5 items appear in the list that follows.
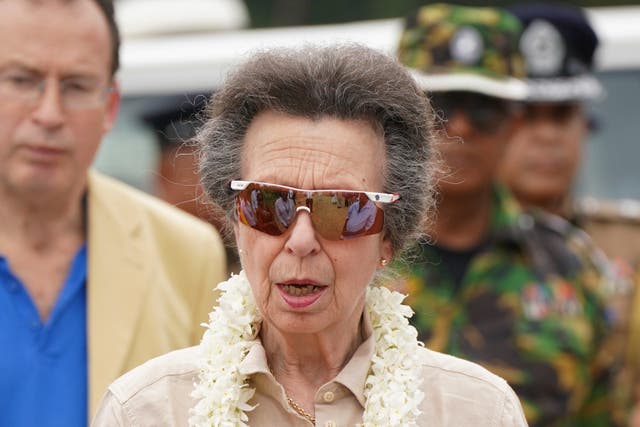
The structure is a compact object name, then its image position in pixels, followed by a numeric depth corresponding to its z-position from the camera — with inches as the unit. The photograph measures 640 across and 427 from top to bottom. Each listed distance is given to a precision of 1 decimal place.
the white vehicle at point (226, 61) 626.5
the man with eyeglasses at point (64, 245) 367.2
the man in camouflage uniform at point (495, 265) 436.5
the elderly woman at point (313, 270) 274.5
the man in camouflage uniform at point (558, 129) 555.2
